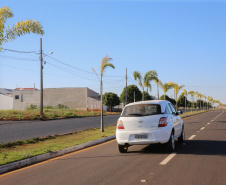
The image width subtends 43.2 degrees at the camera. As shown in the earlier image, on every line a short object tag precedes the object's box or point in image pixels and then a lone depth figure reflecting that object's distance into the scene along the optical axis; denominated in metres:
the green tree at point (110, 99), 70.00
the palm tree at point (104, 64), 17.89
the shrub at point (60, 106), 70.26
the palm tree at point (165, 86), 40.28
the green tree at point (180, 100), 131.75
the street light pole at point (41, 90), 33.59
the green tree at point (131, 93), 76.56
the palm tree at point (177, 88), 45.44
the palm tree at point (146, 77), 28.69
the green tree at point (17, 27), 10.72
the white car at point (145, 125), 8.91
